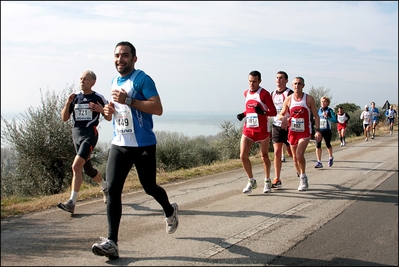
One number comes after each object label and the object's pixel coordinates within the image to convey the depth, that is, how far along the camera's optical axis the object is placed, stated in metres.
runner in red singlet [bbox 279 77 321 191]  8.65
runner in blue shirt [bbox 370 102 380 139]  23.56
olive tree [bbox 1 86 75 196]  13.34
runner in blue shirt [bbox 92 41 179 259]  4.64
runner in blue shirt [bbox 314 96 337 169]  12.32
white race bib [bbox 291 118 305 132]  8.73
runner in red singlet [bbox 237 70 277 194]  8.02
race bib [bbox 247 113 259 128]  8.07
